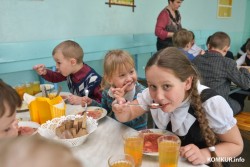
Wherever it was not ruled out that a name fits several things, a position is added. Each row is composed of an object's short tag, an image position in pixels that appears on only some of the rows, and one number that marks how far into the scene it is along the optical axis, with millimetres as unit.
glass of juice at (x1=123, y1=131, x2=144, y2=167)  954
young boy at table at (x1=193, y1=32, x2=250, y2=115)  2260
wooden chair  2113
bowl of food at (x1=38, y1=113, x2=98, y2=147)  1099
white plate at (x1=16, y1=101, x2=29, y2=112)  1575
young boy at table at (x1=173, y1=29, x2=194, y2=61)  3361
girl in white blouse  1138
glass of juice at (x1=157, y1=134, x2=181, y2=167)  903
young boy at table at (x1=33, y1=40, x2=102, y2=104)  2123
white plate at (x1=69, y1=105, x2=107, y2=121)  1485
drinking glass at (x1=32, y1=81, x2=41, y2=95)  2008
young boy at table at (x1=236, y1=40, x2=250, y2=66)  3620
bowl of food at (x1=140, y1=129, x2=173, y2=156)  1016
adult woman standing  3602
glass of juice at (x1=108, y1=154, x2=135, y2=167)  880
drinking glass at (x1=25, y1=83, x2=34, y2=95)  1934
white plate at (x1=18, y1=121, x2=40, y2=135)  1258
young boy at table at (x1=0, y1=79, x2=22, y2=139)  837
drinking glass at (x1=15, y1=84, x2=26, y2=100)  1849
